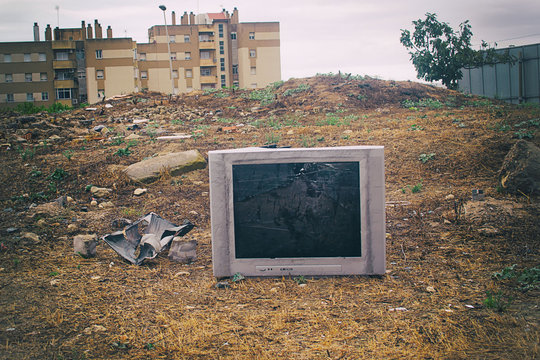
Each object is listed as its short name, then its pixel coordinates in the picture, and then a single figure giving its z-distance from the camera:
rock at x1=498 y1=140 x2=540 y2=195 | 4.94
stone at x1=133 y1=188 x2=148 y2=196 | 6.37
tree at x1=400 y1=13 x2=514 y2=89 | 19.83
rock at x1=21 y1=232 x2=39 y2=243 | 4.44
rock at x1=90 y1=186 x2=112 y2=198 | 6.32
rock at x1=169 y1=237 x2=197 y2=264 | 3.95
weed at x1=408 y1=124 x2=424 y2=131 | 9.15
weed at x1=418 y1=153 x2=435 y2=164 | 7.03
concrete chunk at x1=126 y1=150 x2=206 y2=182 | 6.93
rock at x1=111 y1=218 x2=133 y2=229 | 5.09
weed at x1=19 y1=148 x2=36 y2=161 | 8.70
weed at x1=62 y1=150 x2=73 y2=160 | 8.35
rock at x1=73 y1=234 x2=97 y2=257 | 4.05
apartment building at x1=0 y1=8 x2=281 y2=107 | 43.50
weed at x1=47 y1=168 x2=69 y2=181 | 7.12
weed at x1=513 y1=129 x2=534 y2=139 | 7.04
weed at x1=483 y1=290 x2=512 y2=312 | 2.53
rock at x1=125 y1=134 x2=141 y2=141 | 10.49
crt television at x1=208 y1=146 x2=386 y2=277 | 3.15
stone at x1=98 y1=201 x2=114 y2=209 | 5.86
